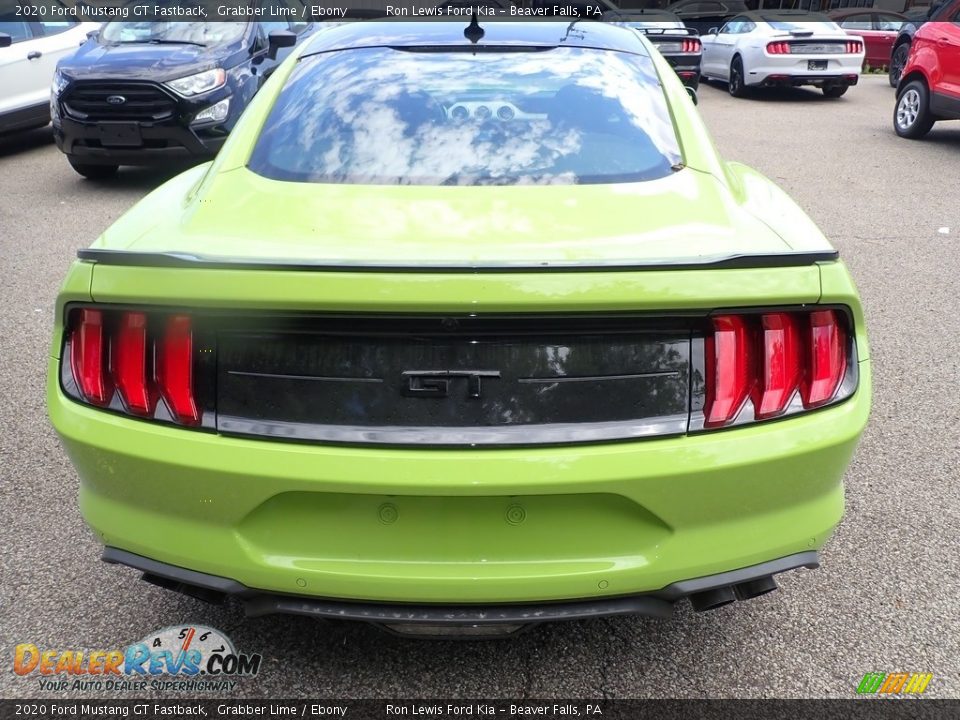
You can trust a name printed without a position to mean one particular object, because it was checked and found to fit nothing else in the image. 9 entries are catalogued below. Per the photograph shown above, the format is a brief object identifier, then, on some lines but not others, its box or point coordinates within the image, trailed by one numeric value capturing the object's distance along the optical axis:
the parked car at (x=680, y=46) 13.05
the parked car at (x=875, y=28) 19.12
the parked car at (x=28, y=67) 9.14
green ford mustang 1.77
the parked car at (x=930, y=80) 9.54
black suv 7.41
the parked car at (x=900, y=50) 15.17
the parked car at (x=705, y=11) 18.56
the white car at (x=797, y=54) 13.64
